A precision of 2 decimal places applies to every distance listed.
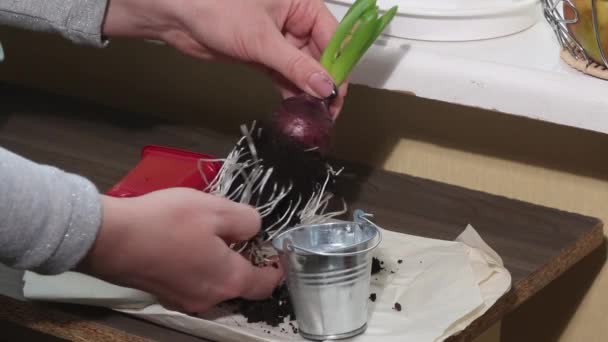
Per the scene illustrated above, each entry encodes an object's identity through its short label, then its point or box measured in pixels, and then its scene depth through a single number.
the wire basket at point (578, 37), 1.28
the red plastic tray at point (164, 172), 1.29
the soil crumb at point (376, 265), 1.26
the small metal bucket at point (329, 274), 1.11
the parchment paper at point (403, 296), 1.17
